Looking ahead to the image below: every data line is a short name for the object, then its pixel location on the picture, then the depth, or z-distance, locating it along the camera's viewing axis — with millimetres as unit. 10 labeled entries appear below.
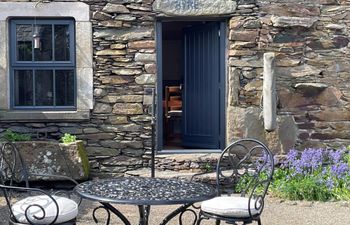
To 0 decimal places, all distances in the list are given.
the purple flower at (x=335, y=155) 6980
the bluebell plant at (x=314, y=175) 6410
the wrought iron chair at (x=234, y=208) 3768
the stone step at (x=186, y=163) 7270
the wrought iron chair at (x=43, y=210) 3631
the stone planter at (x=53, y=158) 6754
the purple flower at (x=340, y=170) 6617
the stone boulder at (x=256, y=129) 7340
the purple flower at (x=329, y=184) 6414
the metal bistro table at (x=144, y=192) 3359
